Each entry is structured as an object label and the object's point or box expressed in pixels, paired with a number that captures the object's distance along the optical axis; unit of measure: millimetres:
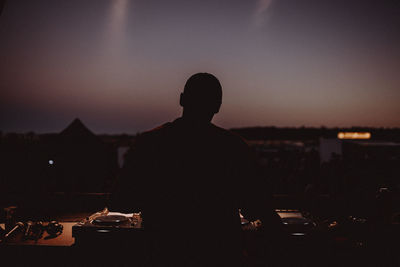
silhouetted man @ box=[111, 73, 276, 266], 1243
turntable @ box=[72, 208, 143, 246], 2955
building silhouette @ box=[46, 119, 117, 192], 14805
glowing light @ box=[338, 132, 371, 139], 23312
